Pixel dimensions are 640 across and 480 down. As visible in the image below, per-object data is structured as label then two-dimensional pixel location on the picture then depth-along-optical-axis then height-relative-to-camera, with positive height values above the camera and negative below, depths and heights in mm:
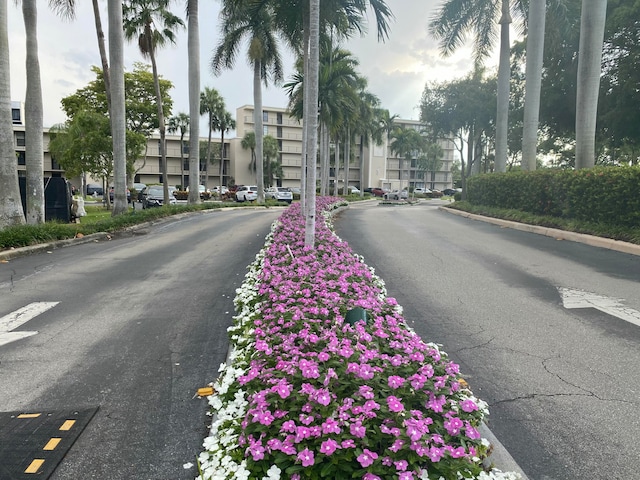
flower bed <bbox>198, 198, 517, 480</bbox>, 2188 -1211
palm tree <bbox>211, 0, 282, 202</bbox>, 26281 +8287
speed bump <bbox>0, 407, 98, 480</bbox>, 2770 -1716
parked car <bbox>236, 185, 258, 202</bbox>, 46156 -937
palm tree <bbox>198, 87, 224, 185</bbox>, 57281 +10327
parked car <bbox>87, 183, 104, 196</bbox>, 76062 -1154
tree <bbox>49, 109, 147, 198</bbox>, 25088 +2043
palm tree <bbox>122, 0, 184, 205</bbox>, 24703 +8639
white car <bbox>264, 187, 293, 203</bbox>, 41156 -883
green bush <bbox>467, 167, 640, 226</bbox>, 10750 -60
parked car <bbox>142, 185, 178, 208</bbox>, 29500 -838
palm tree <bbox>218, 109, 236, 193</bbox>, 61188 +8542
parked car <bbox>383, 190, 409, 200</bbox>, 53444 -814
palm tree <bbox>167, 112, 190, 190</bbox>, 61325 +8164
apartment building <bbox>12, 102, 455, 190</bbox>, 71438 +4492
